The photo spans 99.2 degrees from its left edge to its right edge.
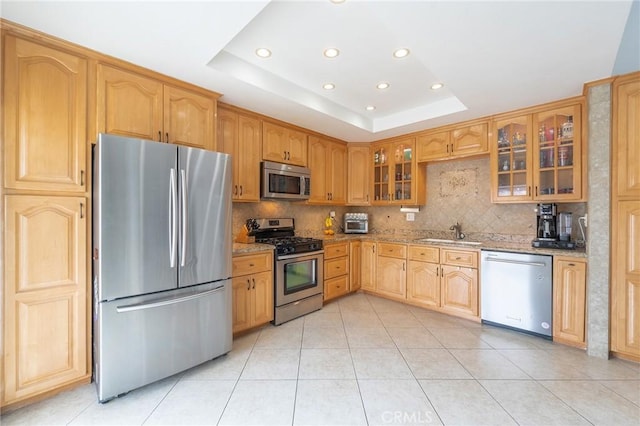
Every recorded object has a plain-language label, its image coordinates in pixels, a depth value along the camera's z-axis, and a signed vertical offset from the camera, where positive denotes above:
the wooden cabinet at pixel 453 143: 3.33 +0.90
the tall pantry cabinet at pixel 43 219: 1.68 -0.05
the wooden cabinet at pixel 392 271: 3.77 -0.84
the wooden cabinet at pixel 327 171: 3.96 +0.63
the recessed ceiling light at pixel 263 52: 2.20 +1.31
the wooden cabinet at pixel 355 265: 4.11 -0.82
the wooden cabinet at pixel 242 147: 2.93 +0.72
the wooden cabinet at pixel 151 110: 2.01 +0.83
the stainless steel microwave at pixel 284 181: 3.26 +0.39
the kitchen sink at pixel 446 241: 3.36 -0.40
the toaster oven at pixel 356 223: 4.63 -0.19
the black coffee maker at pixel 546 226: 2.85 -0.15
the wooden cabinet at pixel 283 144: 3.31 +0.87
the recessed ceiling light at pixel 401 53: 2.21 +1.32
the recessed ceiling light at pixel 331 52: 2.21 +1.32
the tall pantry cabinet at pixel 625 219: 2.25 -0.05
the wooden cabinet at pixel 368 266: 4.12 -0.83
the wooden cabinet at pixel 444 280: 3.18 -0.84
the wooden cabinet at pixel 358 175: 4.48 +0.61
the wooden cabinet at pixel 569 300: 2.50 -0.83
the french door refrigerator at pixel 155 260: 1.77 -0.35
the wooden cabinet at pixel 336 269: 3.74 -0.83
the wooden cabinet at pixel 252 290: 2.72 -0.82
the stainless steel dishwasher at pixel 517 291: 2.69 -0.82
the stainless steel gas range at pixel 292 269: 3.07 -0.69
